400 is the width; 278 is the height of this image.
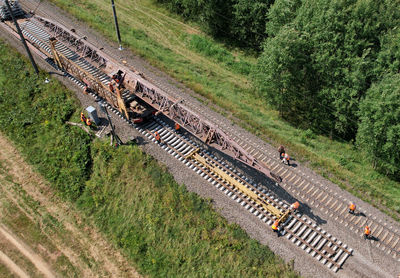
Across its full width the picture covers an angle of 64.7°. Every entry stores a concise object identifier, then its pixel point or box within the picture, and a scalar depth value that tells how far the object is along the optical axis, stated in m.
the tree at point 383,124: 25.92
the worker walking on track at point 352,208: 24.80
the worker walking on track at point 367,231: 23.38
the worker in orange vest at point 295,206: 24.70
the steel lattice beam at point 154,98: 25.34
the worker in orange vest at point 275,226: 23.52
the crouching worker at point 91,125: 30.74
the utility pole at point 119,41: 38.85
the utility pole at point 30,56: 32.40
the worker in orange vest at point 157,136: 29.06
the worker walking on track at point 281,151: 28.64
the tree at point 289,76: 30.92
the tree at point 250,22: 41.25
